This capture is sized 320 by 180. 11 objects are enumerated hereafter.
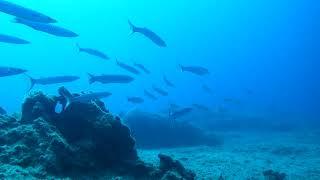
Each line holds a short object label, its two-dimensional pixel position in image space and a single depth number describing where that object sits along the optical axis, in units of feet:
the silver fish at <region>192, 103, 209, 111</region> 48.79
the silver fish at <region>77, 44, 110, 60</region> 34.07
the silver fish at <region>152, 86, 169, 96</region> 45.08
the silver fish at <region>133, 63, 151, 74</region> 39.00
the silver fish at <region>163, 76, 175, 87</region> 43.59
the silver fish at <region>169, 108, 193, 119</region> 30.10
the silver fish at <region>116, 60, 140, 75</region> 36.11
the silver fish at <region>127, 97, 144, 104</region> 39.25
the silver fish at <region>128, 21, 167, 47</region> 28.73
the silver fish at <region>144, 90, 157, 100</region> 47.93
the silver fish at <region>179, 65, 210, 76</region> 33.56
